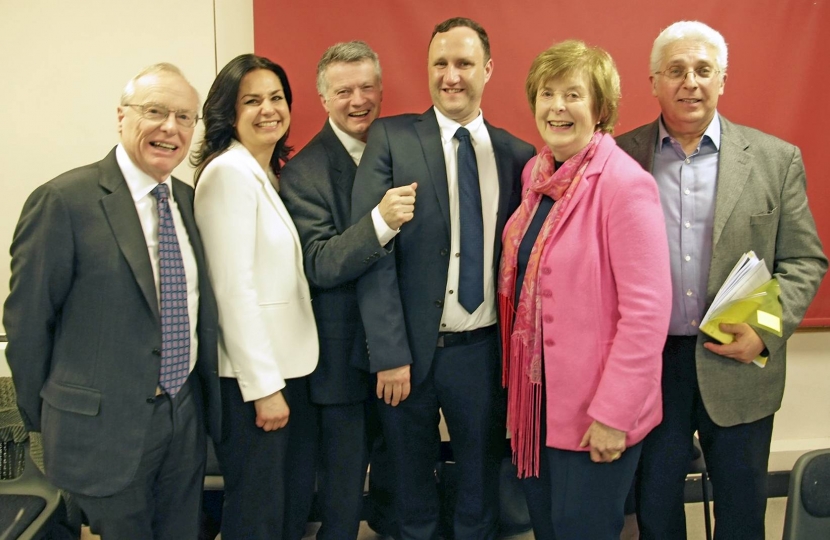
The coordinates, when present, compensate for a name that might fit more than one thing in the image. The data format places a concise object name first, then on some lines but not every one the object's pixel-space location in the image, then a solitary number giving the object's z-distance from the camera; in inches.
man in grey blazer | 72.2
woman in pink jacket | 60.0
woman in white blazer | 68.3
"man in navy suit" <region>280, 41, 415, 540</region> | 74.2
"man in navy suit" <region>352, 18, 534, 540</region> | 73.0
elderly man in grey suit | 57.1
